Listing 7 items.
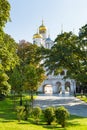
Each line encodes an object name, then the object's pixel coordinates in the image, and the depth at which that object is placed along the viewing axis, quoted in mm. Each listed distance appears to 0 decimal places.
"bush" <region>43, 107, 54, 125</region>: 7473
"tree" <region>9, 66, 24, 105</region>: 11591
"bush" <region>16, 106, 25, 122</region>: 7704
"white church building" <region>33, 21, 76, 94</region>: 33351
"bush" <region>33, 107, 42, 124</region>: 7538
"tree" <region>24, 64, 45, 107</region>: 11086
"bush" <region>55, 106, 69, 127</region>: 7301
